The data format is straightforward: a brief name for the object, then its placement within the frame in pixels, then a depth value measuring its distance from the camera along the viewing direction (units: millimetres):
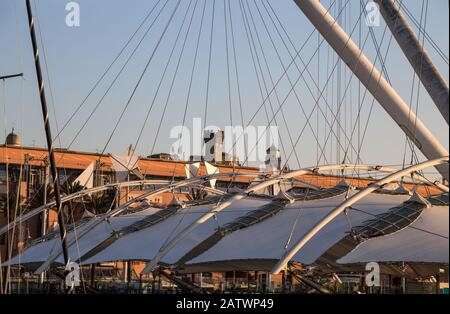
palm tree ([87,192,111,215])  94875
